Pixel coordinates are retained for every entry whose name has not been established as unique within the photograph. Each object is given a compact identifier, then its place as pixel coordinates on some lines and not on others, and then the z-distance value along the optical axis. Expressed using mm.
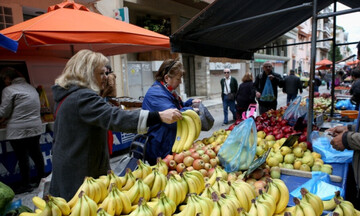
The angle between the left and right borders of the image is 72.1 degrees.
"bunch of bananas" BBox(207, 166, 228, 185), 1957
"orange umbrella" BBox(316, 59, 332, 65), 20984
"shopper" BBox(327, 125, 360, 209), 1864
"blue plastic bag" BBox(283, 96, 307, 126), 3993
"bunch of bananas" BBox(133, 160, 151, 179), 1895
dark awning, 3234
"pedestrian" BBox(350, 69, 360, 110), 5102
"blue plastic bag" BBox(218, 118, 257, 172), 2230
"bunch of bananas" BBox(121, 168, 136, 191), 1747
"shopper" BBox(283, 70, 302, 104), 8875
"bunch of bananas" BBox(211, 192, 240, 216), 1358
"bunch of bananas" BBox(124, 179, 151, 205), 1619
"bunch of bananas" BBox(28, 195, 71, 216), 1358
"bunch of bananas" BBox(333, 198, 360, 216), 1413
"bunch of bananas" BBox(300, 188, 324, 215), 1490
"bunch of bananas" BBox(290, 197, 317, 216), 1399
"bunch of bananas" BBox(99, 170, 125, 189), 1709
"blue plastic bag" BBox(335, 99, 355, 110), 5859
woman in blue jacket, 2673
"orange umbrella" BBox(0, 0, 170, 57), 3779
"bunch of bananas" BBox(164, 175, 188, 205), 1639
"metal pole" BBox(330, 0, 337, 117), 4854
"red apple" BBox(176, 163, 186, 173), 2291
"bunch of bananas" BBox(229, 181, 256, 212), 1545
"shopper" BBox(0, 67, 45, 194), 3861
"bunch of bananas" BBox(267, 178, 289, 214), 1594
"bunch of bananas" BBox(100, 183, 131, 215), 1469
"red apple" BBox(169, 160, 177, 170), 2347
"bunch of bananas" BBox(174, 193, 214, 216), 1417
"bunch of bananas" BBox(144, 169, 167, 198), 1755
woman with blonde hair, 1791
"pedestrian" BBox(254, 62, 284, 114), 6668
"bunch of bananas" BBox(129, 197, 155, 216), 1349
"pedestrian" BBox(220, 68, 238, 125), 8742
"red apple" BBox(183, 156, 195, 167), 2328
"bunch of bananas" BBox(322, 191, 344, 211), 1653
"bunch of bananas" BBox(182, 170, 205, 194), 1762
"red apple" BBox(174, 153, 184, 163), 2381
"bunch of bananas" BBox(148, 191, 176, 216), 1441
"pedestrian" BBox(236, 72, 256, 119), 7586
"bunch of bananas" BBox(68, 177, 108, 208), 1561
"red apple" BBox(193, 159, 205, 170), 2293
